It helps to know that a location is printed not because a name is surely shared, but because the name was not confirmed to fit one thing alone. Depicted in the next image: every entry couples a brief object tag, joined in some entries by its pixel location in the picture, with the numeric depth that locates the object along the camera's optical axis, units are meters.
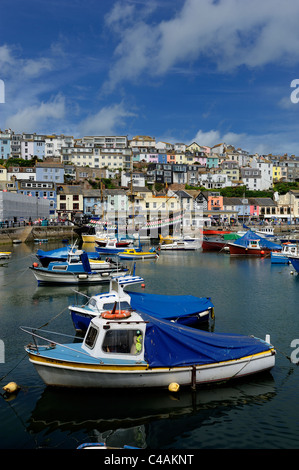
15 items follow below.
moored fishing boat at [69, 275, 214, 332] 17.33
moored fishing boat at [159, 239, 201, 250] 64.50
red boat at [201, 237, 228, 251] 64.44
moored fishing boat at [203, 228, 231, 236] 90.06
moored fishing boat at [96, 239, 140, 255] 55.22
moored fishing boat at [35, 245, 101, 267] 37.38
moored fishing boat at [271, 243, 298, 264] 46.69
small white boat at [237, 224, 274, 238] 82.00
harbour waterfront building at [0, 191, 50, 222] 76.33
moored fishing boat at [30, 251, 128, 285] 30.97
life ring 13.30
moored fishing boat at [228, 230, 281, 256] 56.49
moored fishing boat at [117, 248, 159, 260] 51.49
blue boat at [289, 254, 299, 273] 37.93
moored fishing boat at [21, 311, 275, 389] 12.43
